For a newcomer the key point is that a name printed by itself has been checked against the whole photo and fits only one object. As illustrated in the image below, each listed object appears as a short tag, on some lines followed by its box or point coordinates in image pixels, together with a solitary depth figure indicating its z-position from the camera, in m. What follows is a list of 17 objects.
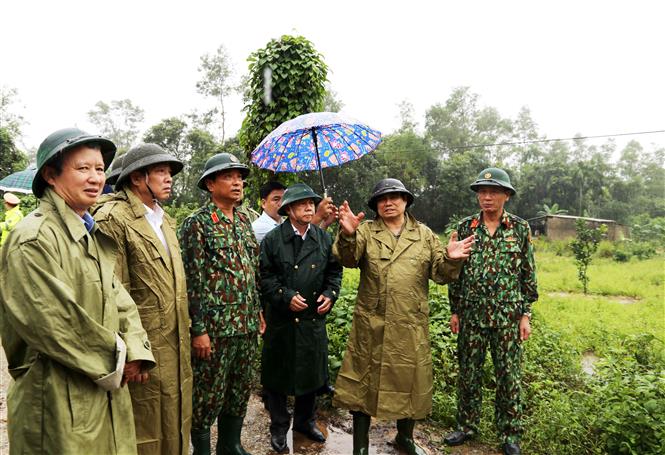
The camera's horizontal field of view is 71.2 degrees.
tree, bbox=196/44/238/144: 32.59
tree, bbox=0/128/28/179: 21.05
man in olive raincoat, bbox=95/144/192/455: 2.59
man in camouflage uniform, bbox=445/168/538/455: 3.59
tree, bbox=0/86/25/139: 34.69
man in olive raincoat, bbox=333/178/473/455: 3.29
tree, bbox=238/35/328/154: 5.37
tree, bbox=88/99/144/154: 47.59
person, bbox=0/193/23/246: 8.41
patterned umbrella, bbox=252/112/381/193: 3.77
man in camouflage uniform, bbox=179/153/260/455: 3.04
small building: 27.08
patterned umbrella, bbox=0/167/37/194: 6.75
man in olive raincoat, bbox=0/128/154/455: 1.77
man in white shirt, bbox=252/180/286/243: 4.79
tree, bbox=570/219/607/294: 13.15
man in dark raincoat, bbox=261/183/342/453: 3.55
